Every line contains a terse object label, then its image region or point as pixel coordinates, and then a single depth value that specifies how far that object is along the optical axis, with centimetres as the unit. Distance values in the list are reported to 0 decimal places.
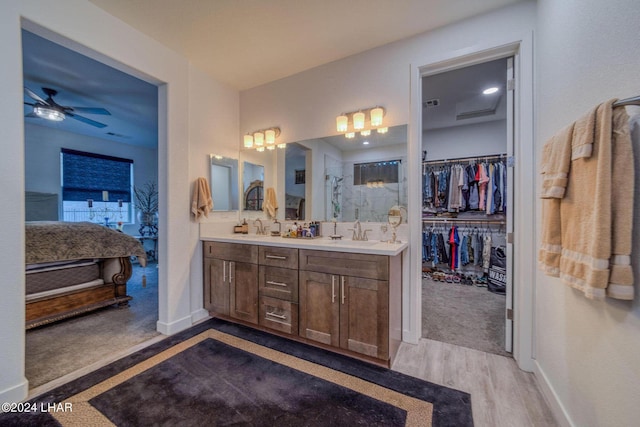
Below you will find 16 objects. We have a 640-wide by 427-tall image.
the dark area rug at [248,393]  140
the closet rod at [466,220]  411
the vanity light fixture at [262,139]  296
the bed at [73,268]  242
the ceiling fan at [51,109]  312
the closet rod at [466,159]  413
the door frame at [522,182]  184
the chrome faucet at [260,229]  306
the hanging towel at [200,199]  260
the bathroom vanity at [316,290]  180
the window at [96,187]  502
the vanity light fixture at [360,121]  232
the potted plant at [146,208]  600
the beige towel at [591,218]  92
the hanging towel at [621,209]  88
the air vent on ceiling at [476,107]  353
